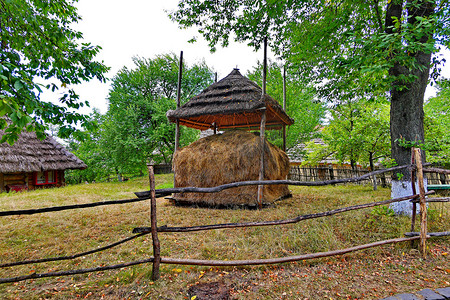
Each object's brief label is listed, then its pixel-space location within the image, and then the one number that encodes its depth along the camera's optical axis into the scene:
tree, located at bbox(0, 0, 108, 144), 3.22
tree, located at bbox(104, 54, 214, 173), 14.33
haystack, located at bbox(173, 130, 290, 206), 5.96
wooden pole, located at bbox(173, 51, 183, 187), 6.89
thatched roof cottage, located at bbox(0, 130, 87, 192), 9.92
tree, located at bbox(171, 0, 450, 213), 3.19
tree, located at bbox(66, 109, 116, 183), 14.71
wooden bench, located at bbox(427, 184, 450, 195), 6.05
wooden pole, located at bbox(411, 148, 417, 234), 3.06
